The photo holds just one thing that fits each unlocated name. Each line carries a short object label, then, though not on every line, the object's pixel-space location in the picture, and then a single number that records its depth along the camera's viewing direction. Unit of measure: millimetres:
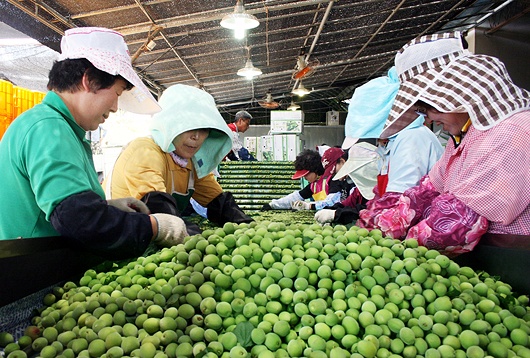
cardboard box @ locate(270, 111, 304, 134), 6199
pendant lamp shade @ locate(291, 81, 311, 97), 12234
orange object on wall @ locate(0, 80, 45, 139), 3861
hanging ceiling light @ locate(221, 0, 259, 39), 5352
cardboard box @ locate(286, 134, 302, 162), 6148
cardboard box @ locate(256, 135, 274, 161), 6340
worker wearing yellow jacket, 2191
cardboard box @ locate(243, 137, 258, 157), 6961
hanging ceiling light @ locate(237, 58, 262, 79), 8609
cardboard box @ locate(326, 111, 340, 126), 18953
